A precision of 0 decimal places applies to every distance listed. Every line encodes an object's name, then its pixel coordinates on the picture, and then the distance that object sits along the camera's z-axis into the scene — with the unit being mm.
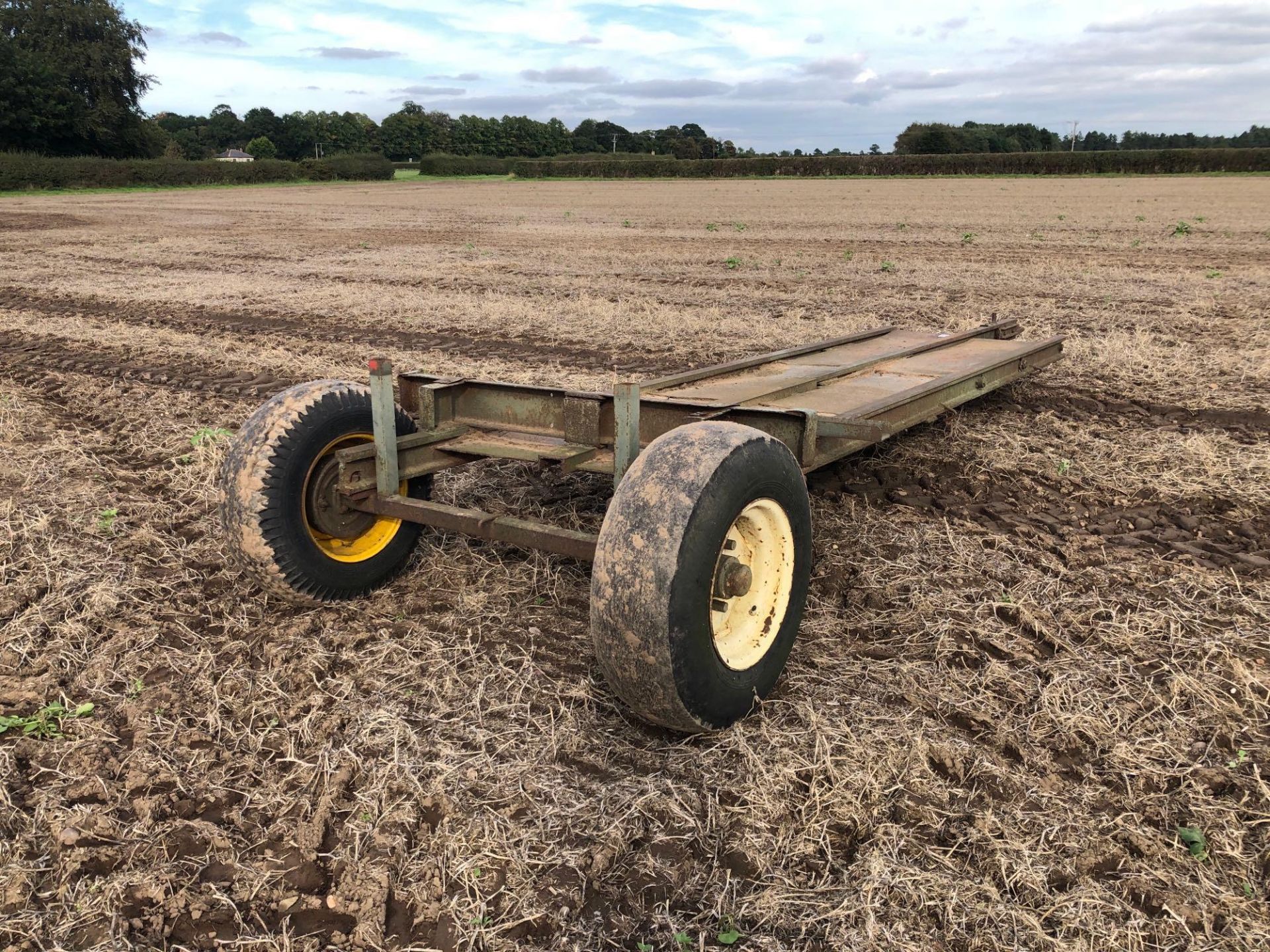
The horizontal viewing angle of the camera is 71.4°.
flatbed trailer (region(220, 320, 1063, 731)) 2609
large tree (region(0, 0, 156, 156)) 54500
